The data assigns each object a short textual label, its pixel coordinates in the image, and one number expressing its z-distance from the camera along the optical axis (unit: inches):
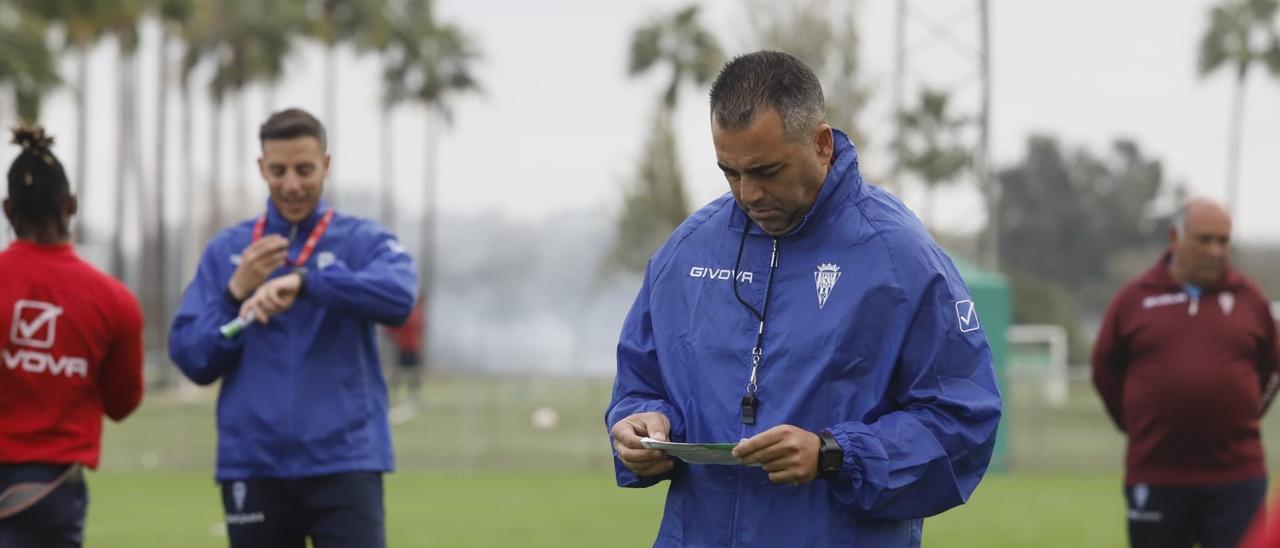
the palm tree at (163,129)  1814.7
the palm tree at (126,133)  1840.6
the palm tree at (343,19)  2388.0
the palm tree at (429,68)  2655.0
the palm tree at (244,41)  2153.1
